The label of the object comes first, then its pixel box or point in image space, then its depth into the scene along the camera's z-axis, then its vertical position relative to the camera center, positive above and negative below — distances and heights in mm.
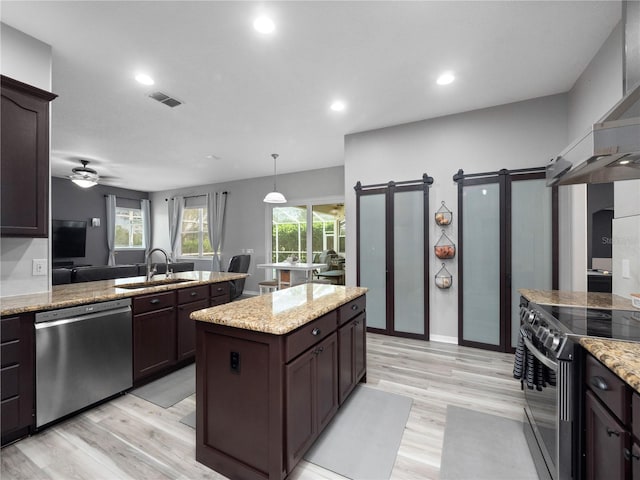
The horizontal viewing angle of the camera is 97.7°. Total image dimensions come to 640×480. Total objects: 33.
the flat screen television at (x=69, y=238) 6617 +61
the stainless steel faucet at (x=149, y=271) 3062 -348
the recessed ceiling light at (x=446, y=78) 2721 +1624
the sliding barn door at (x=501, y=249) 3178 -102
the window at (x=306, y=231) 6363 +226
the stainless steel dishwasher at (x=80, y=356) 1920 -876
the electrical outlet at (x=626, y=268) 2035 -201
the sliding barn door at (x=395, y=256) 3744 -209
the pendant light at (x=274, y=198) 5129 +794
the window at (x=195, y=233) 8086 +220
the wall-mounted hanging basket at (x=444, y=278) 3562 -484
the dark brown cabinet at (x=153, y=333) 2479 -869
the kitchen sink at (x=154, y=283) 2749 -448
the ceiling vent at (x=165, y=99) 3096 +1622
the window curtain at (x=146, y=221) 8711 +616
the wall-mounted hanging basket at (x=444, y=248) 3541 -92
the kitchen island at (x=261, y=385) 1401 -786
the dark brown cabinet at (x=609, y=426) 933 -683
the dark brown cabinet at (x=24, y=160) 1929 +586
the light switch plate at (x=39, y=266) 2230 -209
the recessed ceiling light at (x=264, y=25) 2023 +1599
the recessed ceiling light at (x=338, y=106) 3286 +1625
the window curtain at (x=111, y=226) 7672 +402
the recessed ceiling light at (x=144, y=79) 2717 +1612
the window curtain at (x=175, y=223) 8242 +522
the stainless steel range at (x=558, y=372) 1255 -676
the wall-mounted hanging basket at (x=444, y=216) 3568 +320
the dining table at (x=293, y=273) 5238 -633
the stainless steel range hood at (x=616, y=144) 1237 +471
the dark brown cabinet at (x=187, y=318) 2869 -795
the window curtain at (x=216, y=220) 7477 +551
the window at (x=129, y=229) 8133 +360
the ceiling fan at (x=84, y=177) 5177 +1195
